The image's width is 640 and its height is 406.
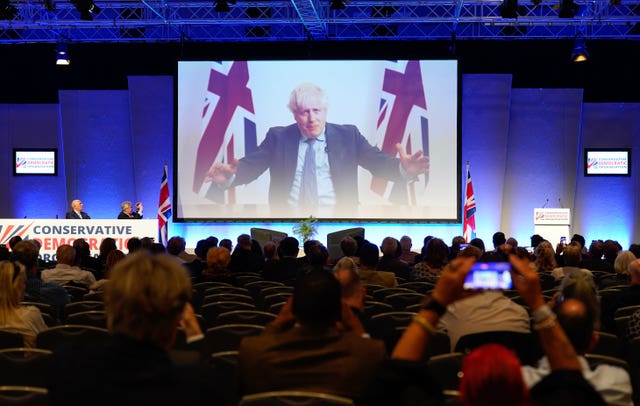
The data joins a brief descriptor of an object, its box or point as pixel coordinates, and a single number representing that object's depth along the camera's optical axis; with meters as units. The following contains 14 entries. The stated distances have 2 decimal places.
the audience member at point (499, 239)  10.93
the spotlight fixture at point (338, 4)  13.65
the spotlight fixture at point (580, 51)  14.55
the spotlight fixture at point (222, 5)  13.66
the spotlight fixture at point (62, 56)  15.23
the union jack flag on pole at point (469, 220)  14.81
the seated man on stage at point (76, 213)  13.88
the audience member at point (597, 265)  8.59
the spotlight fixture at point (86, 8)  13.30
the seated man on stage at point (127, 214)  13.79
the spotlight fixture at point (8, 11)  13.68
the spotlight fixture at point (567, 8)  13.37
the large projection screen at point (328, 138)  15.81
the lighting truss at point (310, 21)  14.86
